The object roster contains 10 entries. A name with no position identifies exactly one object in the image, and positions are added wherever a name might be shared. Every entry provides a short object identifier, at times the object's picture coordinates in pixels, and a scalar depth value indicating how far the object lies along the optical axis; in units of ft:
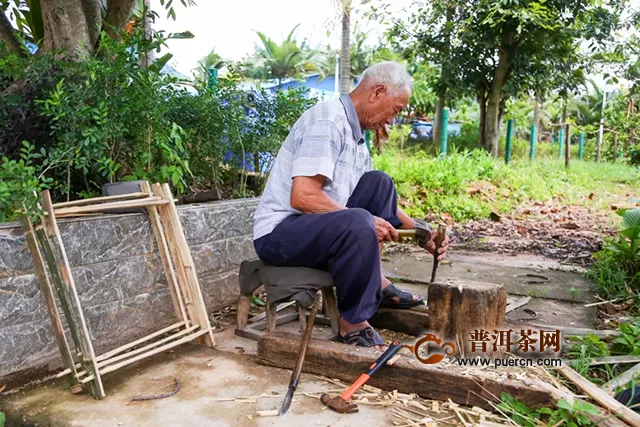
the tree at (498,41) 38.11
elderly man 9.23
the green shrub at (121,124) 10.56
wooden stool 9.81
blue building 123.63
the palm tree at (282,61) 122.01
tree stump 8.80
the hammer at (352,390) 7.87
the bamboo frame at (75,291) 8.41
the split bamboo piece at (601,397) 6.86
